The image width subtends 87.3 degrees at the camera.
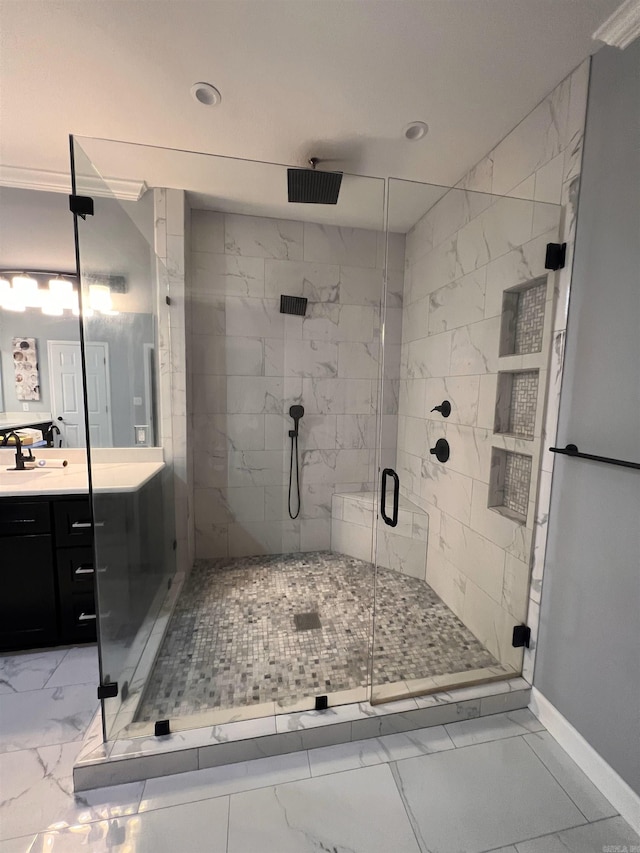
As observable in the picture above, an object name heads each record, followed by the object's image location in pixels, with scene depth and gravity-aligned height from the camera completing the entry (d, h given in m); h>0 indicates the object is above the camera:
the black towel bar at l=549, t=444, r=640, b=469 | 1.05 -0.19
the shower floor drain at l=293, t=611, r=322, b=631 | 1.95 -1.34
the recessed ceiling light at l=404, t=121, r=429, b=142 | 1.57 +1.27
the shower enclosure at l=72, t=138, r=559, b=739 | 1.52 -0.25
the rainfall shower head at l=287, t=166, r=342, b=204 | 1.76 +1.14
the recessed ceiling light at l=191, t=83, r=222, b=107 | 1.38 +1.25
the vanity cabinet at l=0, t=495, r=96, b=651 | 1.71 -0.95
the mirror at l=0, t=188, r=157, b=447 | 1.84 +0.37
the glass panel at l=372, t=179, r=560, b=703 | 1.55 -0.19
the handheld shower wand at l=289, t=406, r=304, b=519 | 2.62 -0.17
